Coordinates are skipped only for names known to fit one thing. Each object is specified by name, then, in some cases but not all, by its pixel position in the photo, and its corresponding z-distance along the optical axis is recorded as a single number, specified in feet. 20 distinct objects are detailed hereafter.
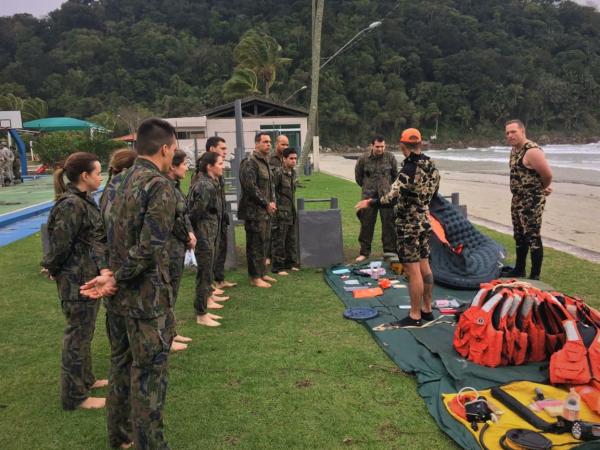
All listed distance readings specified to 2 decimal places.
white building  94.73
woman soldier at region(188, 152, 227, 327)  17.24
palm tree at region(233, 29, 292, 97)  148.15
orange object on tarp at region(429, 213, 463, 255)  21.08
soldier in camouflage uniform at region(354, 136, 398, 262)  25.50
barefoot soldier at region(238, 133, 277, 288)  20.92
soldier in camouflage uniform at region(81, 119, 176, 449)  8.16
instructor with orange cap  15.19
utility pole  56.13
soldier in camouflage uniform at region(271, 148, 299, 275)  23.80
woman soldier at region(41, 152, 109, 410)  11.03
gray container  24.75
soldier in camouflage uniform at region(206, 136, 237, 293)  21.61
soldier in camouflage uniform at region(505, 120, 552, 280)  19.26
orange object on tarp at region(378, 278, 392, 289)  20.67
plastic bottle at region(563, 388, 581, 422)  9.84
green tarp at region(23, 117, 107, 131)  91.91
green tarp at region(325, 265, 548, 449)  10.96
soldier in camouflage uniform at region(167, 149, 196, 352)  9.39
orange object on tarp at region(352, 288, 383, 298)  19.61
